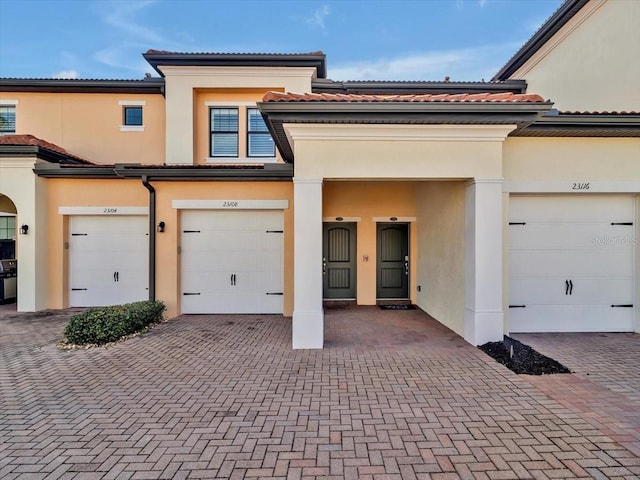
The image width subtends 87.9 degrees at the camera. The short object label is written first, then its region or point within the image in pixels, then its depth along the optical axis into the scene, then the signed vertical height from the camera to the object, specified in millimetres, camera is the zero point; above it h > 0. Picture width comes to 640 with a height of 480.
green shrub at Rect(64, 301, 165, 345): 5816 -1533
